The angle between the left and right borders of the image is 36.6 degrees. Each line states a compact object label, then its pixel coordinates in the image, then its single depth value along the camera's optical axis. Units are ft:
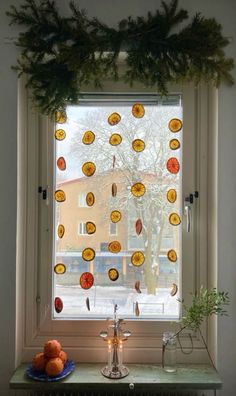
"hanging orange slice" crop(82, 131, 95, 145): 5.57
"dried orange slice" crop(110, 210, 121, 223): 5.57
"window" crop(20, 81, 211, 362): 5.50
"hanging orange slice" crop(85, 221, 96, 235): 5.58
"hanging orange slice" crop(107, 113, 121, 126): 5.58
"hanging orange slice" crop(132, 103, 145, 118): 5.57
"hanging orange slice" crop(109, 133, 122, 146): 5.56
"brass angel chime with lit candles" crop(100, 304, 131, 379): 4.97
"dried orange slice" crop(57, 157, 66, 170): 5.60
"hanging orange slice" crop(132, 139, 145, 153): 5.56
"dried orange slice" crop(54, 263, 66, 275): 5.53
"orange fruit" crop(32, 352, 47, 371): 4.86
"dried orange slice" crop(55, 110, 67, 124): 5.28
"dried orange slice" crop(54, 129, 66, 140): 5.57
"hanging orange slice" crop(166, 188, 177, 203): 5.53
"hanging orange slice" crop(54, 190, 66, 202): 5.57
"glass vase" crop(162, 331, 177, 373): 5.09
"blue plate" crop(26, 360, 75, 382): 4.76
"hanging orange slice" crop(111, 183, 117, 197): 5.58
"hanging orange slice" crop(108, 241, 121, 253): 5.56
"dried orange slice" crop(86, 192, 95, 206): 5.60
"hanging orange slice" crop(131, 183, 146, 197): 5.54
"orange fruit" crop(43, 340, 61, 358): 4.87
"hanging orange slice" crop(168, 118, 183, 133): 5.55
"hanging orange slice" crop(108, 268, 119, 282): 5.55
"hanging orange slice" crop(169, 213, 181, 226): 5.53
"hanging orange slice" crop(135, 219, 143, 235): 5.55
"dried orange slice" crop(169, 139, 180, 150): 5.55
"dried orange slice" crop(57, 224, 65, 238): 5.55
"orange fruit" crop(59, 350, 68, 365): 4.96
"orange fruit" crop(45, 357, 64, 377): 4.76
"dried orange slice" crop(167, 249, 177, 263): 5.52
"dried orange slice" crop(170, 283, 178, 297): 5.53
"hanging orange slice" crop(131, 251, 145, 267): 5.53
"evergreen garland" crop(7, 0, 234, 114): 4.98
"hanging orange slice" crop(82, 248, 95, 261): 5.56
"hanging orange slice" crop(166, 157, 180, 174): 5.56
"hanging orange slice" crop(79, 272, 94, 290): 5.54
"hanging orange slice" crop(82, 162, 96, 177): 5.59
